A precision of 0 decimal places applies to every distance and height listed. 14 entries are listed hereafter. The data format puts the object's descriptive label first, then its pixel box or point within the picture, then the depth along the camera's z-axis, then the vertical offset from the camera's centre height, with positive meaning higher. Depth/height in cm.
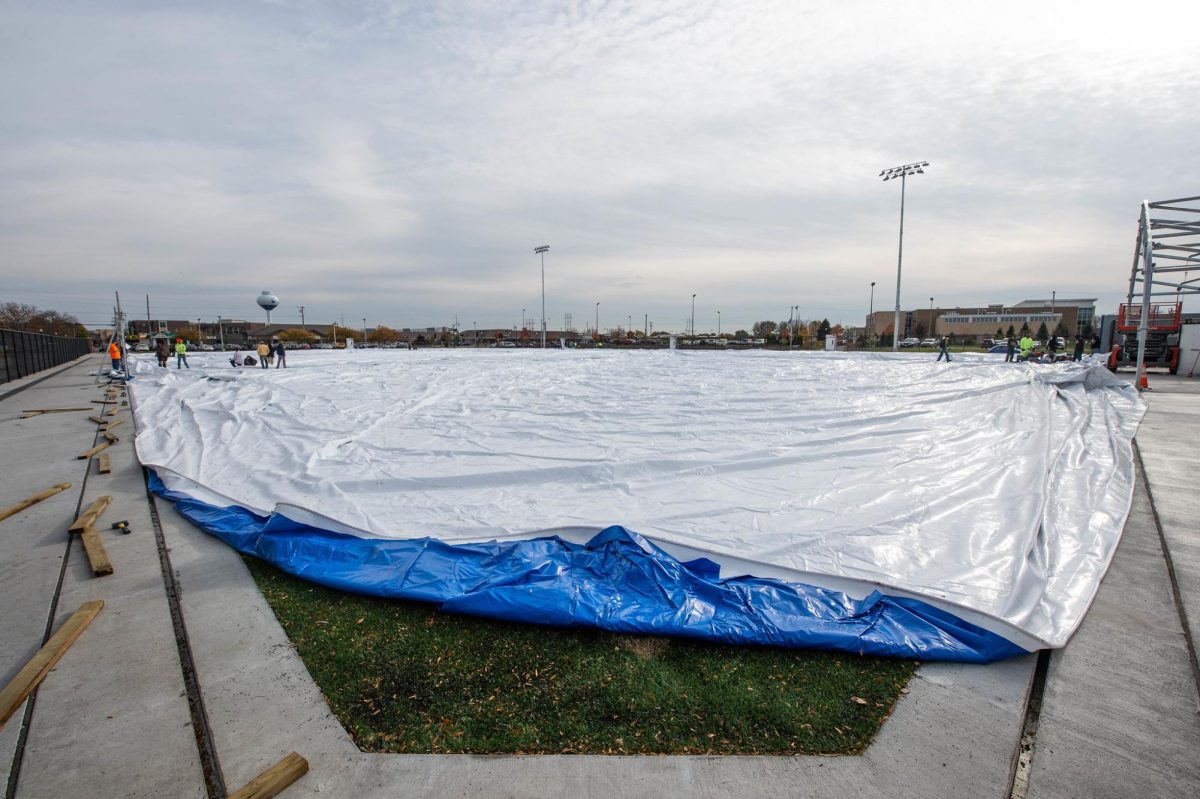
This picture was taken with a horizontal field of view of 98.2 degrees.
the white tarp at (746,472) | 352 -138
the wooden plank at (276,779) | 186 -160
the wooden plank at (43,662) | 236 -160
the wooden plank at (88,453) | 683 -146
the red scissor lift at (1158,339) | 1753 -1
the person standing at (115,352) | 1803 -33
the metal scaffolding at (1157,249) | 1124 +207
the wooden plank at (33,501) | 476 -153
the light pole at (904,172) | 3303 +1070
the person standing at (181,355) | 2190 -55
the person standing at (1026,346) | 2222 -29
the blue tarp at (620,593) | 273 -152
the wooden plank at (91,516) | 429 -152
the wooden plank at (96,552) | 364 -155
